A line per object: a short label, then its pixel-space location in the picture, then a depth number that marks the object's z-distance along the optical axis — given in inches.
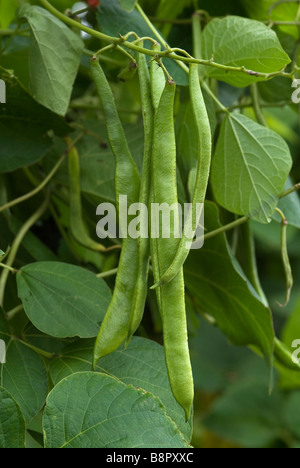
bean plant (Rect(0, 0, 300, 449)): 29.0
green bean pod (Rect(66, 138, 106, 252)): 35.2
